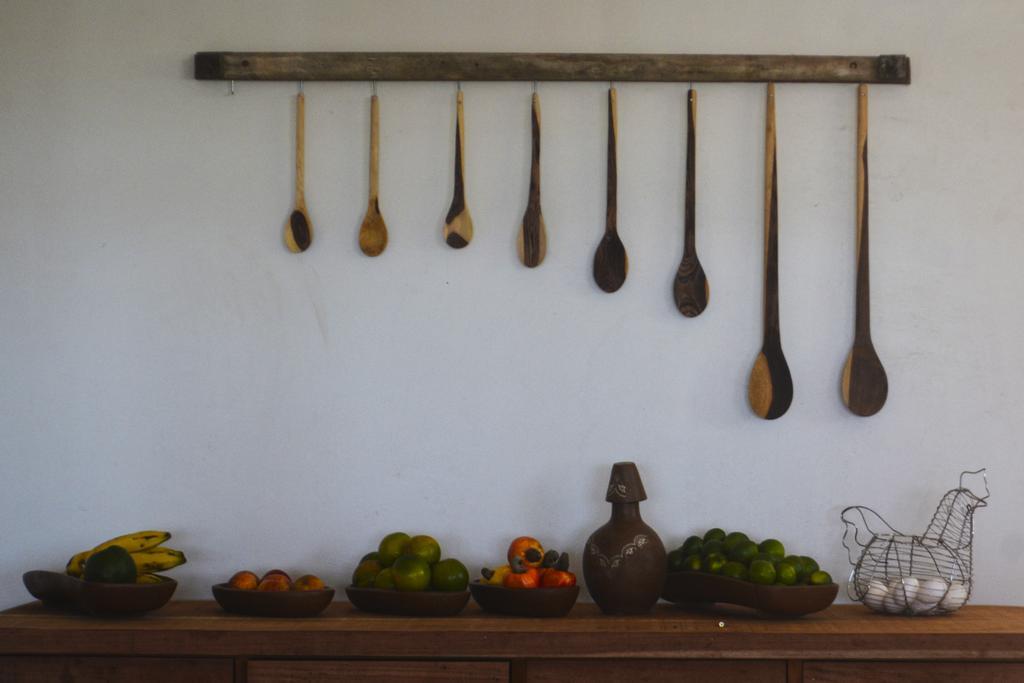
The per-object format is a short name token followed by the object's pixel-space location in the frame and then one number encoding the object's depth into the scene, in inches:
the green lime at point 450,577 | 89.4
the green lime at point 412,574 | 89.0
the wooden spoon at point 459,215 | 100.3
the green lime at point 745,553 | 90.6
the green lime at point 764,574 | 87.4
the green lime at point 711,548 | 92.5
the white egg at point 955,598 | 89.4
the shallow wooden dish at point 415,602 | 88.2
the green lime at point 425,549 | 92.3
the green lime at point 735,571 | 89.0
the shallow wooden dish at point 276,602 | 88.2
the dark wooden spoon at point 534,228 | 100.0
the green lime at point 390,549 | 93.6
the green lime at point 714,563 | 90.3
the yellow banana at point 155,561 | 93.8
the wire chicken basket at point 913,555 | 90.2
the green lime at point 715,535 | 95.3
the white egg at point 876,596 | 90.9
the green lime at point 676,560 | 93.7
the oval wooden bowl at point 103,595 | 86.7
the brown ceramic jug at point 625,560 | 89.6
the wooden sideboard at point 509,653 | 82.3
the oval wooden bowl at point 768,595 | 86.7
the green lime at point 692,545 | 94.2
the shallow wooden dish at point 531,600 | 87.4
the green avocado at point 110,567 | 87.7
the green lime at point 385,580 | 90.5
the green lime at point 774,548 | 92.2
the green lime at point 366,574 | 92.0
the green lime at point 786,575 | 87.7
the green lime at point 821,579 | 88.0
